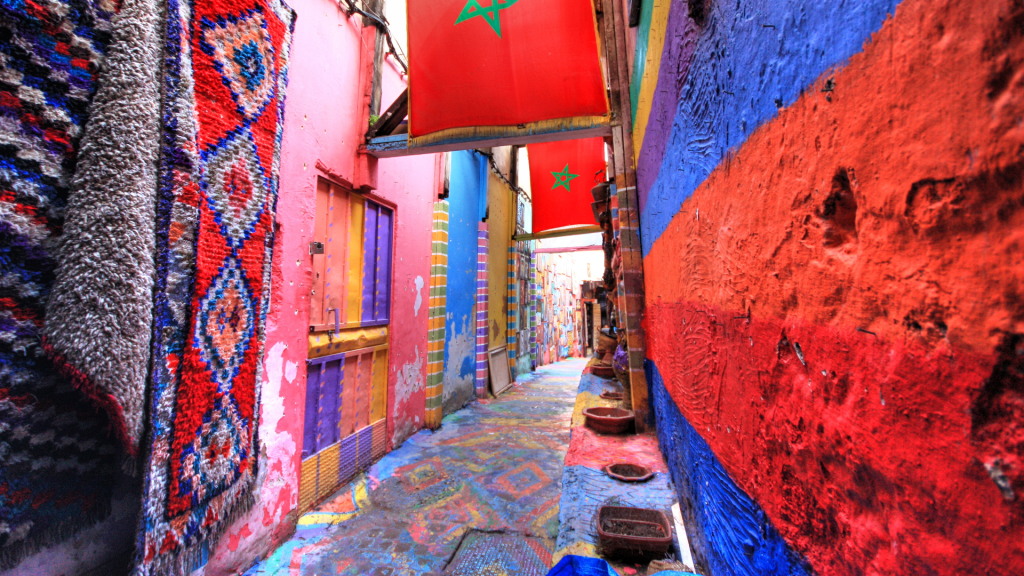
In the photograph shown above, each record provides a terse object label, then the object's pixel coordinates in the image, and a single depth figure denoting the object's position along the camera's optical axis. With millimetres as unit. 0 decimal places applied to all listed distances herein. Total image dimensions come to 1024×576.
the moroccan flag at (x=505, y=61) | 2455
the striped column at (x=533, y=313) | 10383
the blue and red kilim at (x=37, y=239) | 1224
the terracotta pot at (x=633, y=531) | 1328
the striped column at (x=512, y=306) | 8539
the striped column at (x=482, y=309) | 6859
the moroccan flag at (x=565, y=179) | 5742
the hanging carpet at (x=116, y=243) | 1292
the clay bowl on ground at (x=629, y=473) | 1912
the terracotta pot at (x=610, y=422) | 2703
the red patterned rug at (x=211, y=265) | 1588
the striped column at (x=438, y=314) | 5000
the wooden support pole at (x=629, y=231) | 2871
